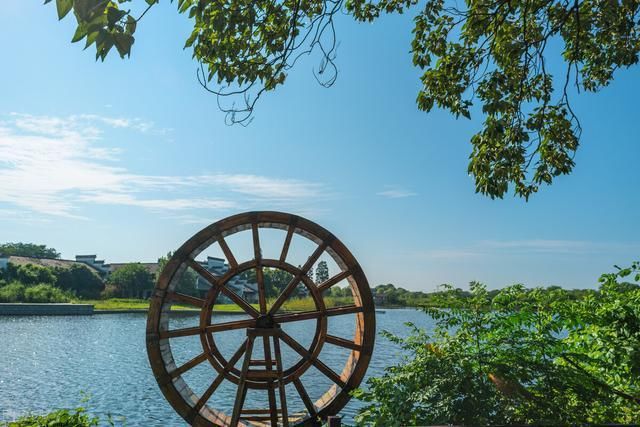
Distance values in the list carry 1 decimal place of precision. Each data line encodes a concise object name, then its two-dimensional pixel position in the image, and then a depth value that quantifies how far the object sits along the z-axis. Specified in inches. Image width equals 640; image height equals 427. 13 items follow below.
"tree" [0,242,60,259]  3489.2
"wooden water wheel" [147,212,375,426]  260.4
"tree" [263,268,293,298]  2349.9
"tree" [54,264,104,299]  2133.4
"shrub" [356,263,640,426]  180.1
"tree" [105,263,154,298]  2338.8
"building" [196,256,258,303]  2576.5
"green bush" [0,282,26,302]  1783.8
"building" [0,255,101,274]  2169.0
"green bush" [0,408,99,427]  207.9
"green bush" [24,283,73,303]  1807.3
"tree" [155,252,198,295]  2180.1
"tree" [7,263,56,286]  1971.0
